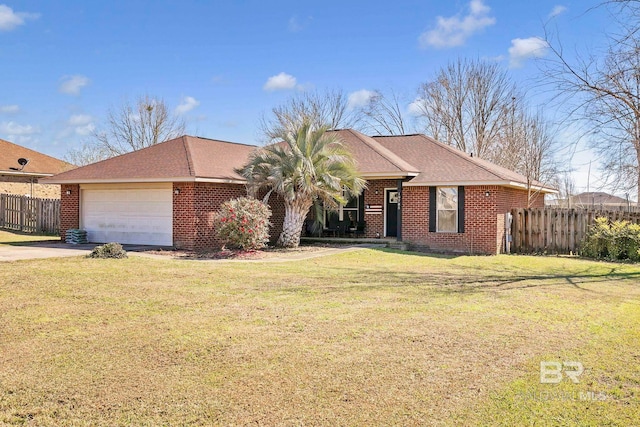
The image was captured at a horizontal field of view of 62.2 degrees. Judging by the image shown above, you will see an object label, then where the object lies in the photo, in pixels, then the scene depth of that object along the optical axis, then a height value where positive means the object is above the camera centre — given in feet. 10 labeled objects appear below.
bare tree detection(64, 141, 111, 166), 135.74 +15.76
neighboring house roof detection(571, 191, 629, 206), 158.06 +6.05
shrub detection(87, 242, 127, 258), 43.98 -3.08
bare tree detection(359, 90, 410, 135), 128.88 +26.52
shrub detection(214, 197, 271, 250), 49.80 -0.65
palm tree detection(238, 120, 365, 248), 54.13 +4.50
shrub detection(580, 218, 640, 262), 51.62 -2.22
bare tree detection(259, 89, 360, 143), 117.91 +25.15
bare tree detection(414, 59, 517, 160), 119.24 +26.69
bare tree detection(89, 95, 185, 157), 133.28 +23.07
